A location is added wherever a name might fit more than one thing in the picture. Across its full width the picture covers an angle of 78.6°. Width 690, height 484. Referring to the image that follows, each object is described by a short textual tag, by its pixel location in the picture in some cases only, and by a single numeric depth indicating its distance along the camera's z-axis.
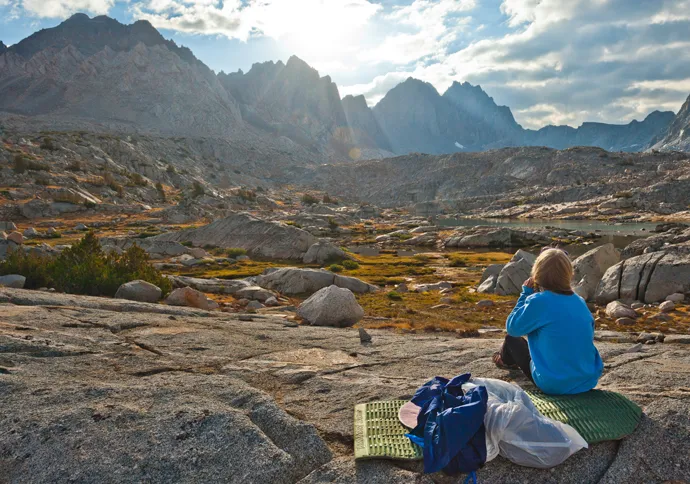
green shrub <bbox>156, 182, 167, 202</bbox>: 113.56
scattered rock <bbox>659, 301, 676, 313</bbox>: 20.78
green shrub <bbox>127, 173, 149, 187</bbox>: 116.05
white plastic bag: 4.94
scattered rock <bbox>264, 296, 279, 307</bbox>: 22.75
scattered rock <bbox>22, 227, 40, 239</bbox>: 54.78
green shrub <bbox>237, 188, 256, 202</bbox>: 131.69
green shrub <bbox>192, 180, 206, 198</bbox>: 119.06
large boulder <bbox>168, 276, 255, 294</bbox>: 25.62
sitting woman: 6.24
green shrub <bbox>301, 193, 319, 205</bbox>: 143.36
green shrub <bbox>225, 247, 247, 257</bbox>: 47.94
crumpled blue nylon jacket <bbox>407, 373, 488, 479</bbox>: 4.88
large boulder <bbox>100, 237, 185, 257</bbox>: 46.75
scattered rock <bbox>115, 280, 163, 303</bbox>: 18.41
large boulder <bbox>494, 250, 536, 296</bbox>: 27.91
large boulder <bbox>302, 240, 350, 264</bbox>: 46.62
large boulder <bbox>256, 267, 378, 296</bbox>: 28.61
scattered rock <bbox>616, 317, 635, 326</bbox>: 18.84
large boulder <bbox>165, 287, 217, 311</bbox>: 18.88
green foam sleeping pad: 5.34
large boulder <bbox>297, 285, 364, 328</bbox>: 16.38
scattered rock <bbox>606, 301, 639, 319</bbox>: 19.98
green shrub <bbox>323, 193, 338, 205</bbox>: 148.46
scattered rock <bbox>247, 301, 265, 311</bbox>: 21.12
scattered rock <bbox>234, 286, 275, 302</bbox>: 24.19
